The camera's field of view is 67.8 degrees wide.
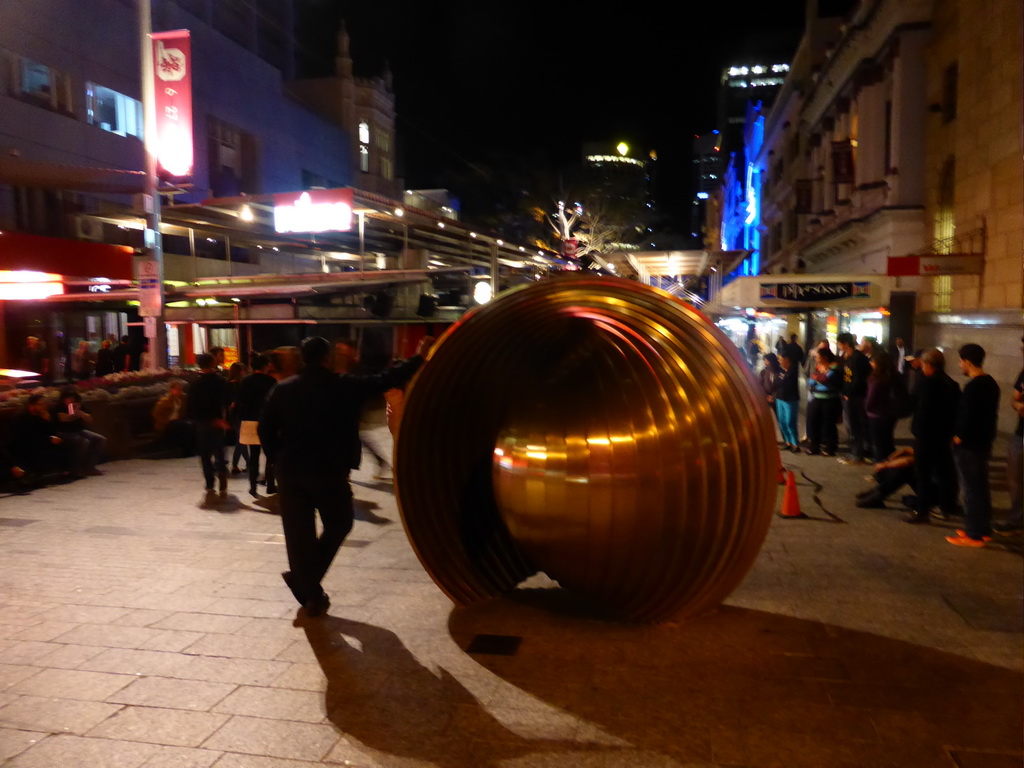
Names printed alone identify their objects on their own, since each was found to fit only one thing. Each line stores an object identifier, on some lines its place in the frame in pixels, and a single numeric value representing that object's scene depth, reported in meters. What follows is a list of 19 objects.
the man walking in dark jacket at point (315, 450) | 5.00
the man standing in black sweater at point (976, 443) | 6.59
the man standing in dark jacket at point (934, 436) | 7.12
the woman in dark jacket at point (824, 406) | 11.05
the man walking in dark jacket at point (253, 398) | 8.77
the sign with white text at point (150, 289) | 12.61
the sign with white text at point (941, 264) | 13.74
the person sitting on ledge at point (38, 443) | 9.62
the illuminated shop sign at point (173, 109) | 13.64
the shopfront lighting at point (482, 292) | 18.62
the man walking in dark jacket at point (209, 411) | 8.77
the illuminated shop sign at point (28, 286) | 16.67
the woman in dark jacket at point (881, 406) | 9.40
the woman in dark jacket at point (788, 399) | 11.45
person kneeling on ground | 7.73
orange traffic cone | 7.67
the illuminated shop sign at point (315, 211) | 13.22
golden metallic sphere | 4.37
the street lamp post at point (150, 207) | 12.62
